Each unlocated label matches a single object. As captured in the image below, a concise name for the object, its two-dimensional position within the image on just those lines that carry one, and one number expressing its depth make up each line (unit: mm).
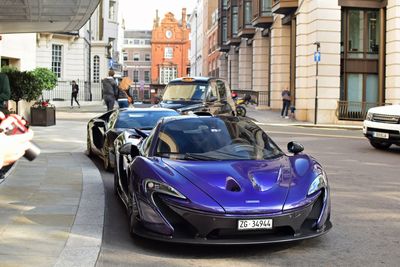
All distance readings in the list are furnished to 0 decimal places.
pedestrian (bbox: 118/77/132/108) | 19453
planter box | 20734
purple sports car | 5184
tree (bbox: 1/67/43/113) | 19047
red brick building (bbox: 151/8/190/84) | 123875
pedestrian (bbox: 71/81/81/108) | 36375
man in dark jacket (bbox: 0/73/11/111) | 10484
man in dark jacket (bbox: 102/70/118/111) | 19031
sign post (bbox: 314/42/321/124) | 27248
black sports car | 10608
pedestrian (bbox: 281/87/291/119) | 30938
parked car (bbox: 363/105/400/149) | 14797
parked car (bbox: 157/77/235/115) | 16516
